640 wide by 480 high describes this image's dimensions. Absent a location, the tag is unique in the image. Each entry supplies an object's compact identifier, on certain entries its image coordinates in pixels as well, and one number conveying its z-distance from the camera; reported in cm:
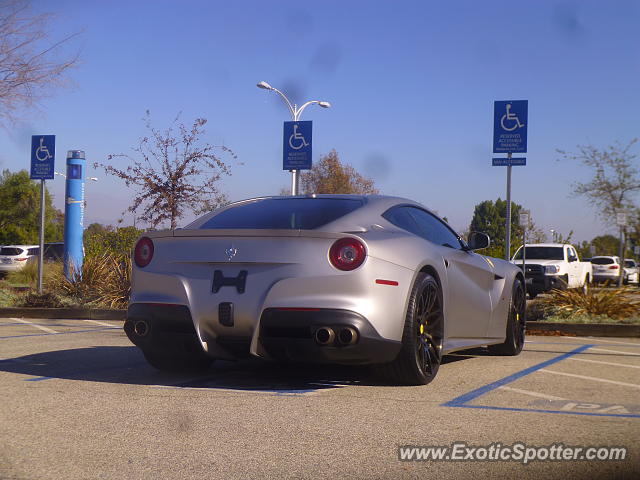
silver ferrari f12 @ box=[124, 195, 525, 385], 513
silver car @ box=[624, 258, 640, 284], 4242
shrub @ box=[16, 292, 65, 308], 1316
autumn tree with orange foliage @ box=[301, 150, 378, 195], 5134
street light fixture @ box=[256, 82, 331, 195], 2723
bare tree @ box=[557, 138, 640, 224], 3272
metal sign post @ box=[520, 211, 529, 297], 2070
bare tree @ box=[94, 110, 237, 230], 2095
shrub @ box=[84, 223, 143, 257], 1828
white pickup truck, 1984
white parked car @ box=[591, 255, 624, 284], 3781
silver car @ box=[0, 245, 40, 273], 3067
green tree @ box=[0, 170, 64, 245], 5972
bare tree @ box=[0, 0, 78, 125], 1578
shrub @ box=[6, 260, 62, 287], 1885
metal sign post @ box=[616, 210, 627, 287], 2270
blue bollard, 1992
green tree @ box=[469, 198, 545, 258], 8512
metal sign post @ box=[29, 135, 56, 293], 1508
